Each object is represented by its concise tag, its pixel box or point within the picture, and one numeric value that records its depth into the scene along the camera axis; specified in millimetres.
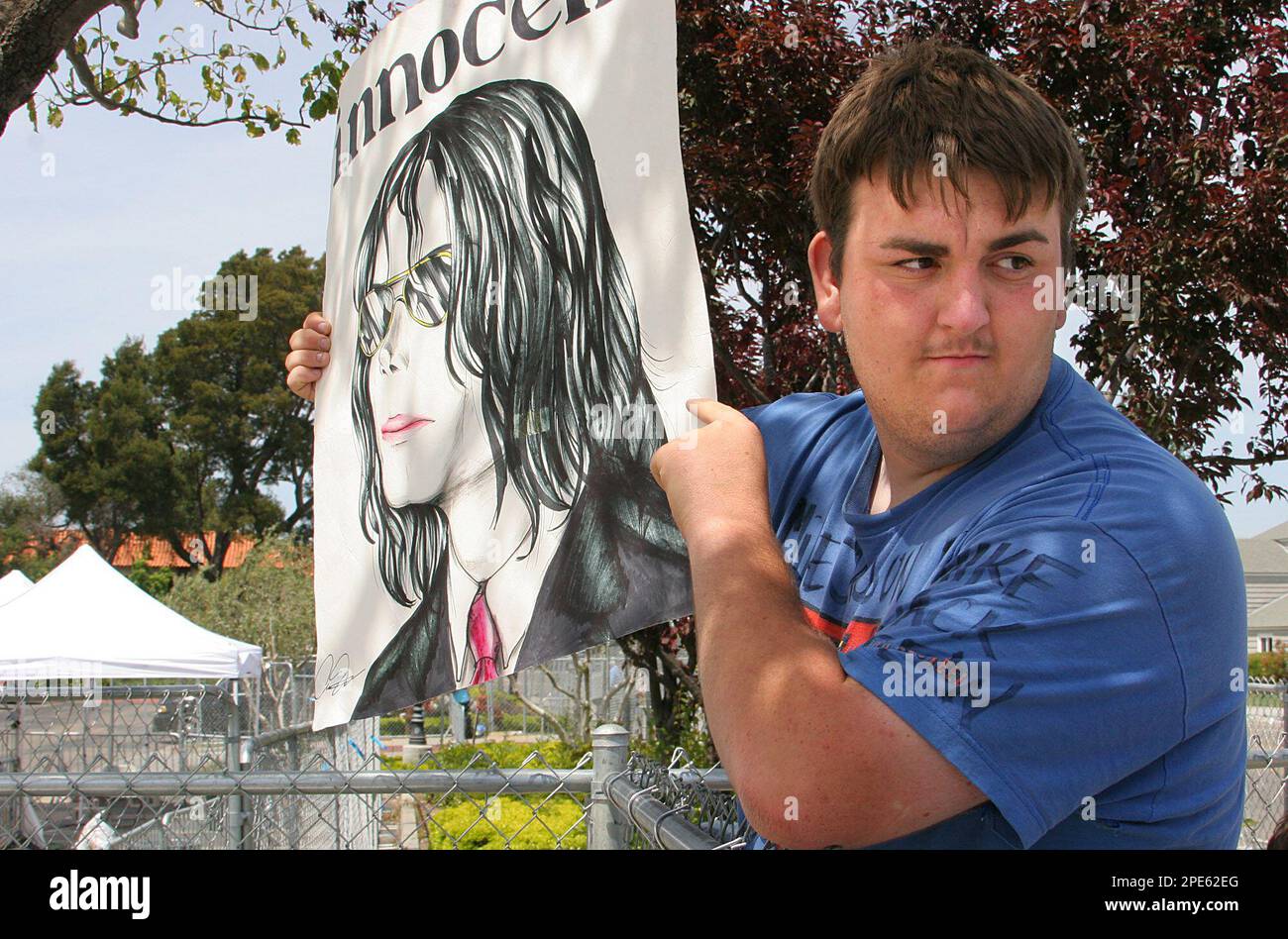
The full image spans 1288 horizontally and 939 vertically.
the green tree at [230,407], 36156
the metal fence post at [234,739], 5781
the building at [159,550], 36312
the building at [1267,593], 24012
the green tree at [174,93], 4894
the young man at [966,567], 931
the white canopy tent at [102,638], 11125
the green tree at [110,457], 34875
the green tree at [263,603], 23995
